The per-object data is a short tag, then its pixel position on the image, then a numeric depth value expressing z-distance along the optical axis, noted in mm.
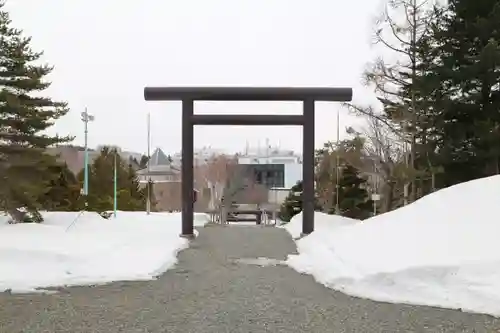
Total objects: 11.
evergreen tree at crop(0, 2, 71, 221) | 14578
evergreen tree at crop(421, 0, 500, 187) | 16406
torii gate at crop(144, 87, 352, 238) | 14156
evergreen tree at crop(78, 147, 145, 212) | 28875
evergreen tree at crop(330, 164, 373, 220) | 28406
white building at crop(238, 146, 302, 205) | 72956
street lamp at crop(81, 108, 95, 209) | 25456
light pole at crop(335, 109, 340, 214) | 27980
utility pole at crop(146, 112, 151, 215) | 24194
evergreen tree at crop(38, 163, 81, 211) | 20625
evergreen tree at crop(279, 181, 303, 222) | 34438
